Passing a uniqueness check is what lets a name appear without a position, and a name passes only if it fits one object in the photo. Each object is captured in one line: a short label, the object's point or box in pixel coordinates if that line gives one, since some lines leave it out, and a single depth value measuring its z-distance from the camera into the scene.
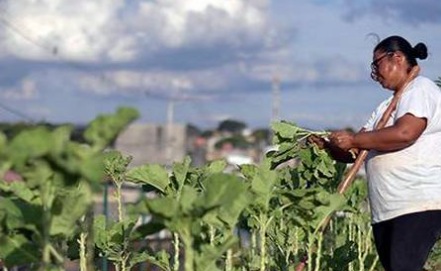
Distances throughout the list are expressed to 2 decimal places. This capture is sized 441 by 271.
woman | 8.19
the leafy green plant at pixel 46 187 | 4.73
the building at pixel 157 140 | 107.15
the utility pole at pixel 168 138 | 108.95
